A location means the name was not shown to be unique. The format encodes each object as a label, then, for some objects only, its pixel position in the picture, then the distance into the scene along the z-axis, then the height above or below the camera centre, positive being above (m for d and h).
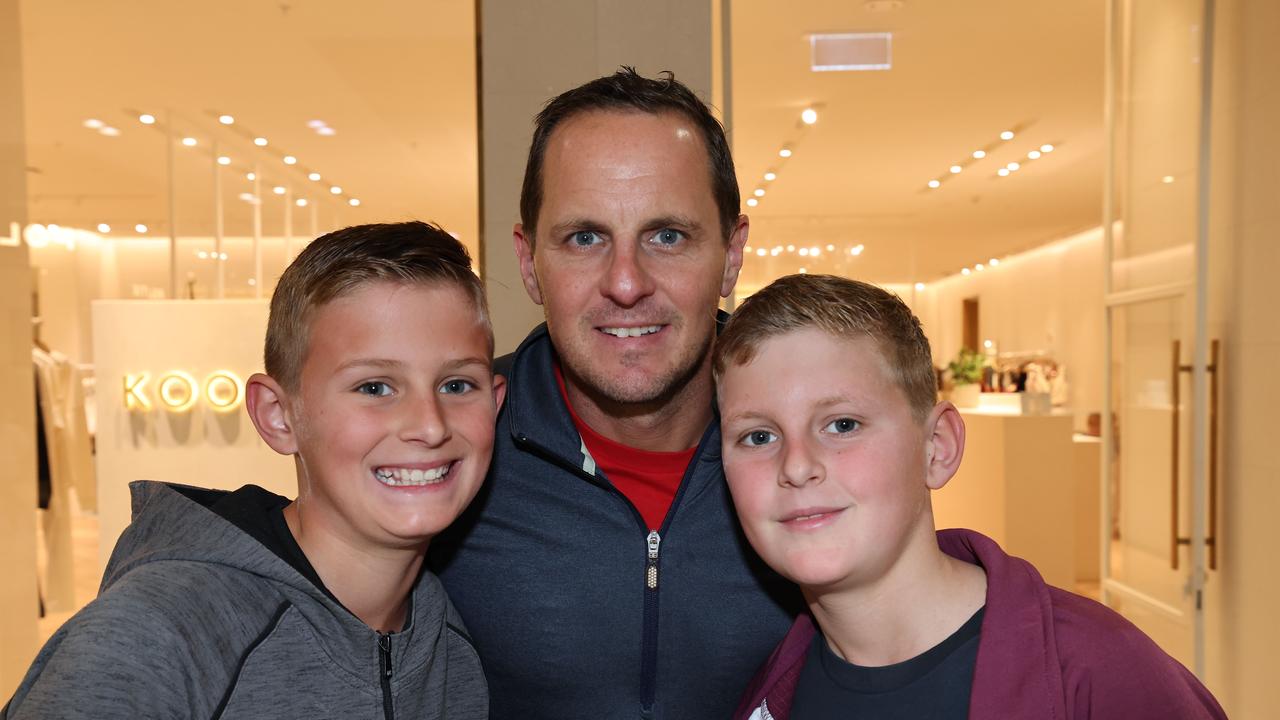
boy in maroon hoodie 1.28 -0.30
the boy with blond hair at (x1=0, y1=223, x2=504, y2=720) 1.34 -0.27
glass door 4.15 +0.02
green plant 9.14 -0.39
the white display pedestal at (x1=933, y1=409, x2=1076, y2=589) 7.62 -1.29
